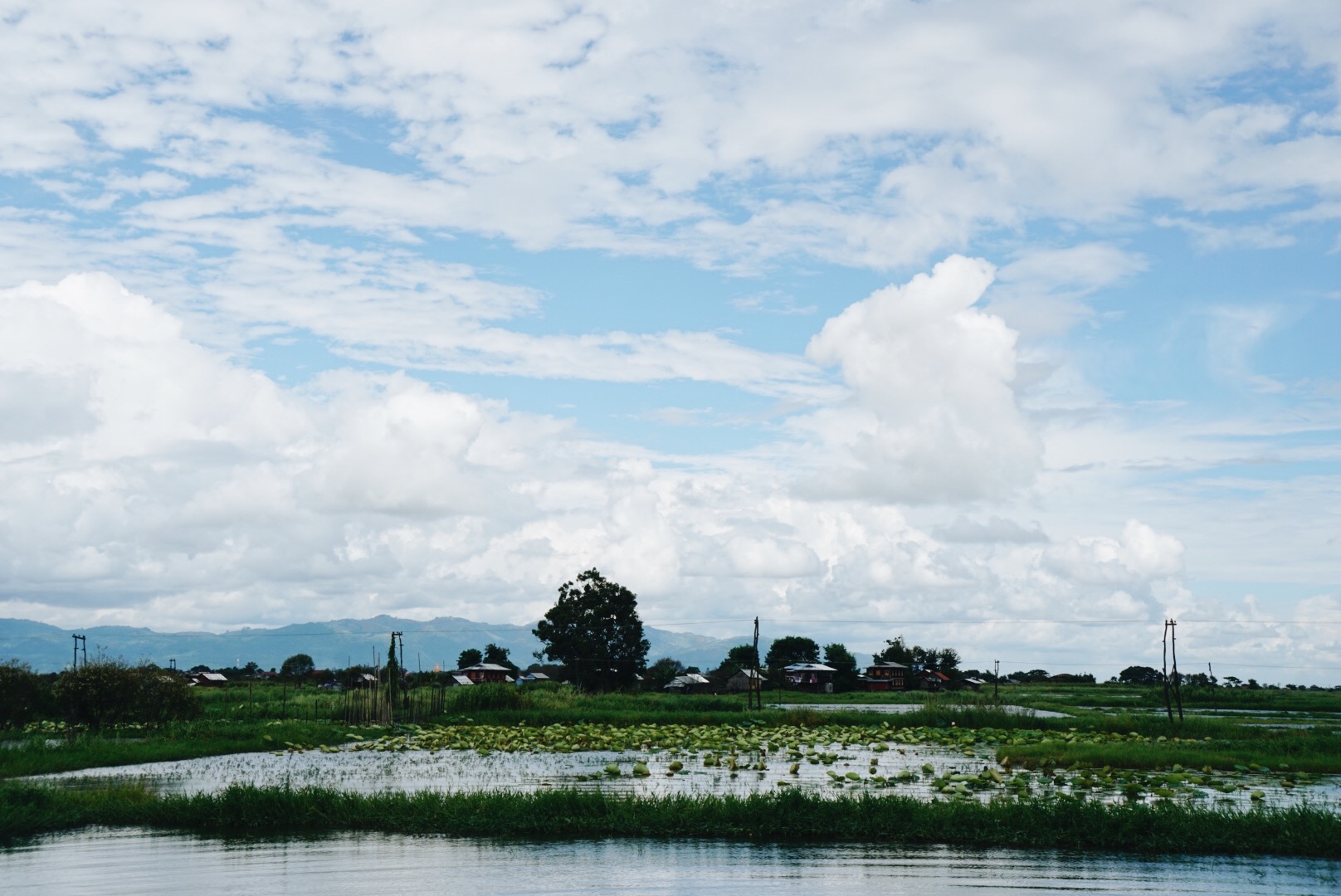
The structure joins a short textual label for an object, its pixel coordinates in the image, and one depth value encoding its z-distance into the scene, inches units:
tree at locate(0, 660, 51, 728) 1534.2
